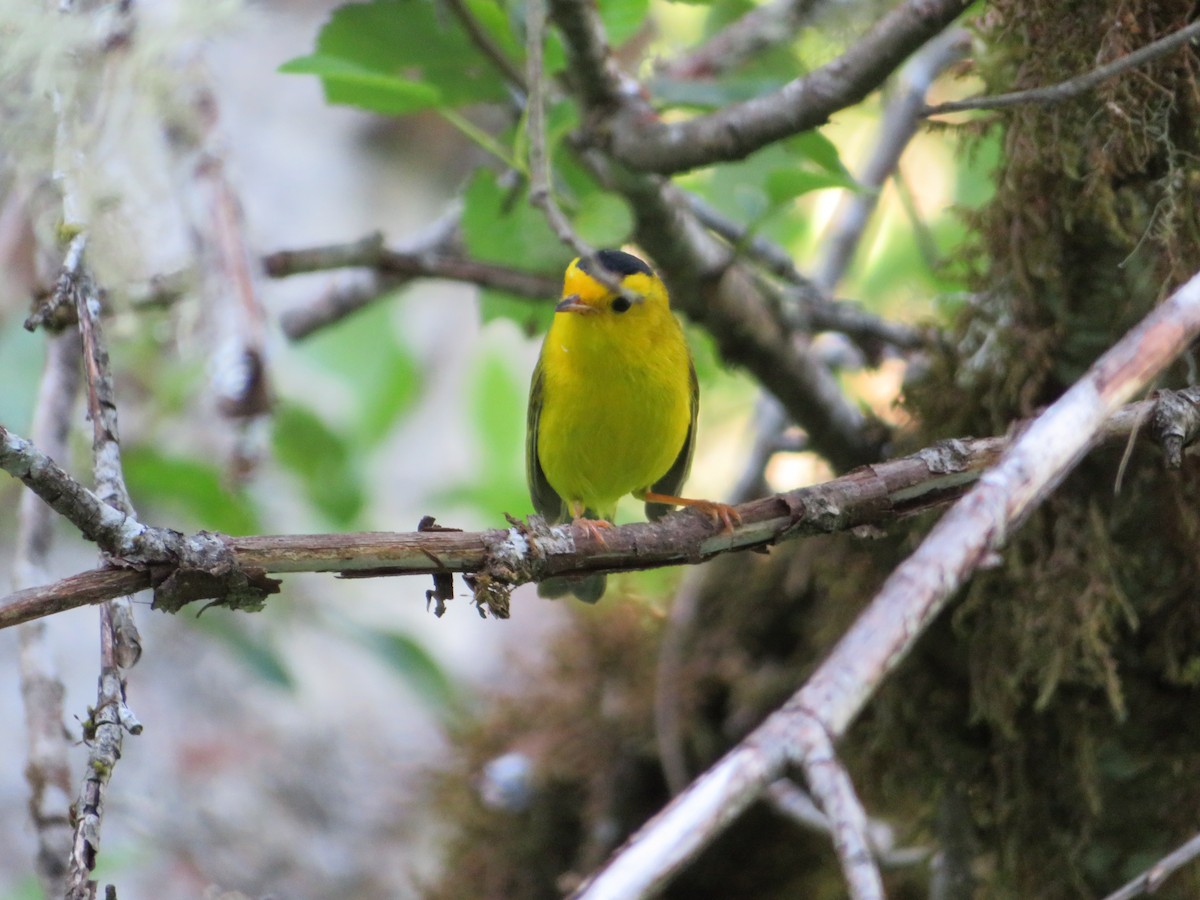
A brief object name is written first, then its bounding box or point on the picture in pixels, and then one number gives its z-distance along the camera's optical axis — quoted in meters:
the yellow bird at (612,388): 6.56
